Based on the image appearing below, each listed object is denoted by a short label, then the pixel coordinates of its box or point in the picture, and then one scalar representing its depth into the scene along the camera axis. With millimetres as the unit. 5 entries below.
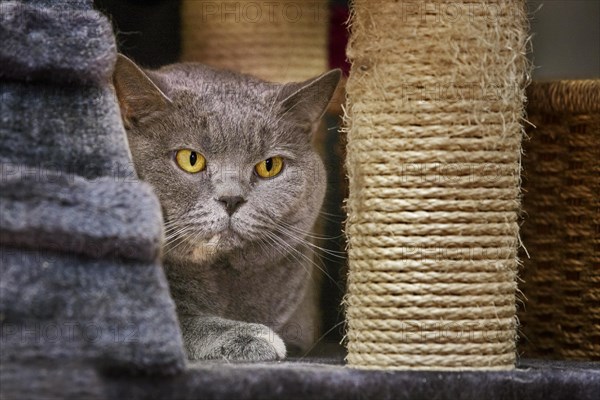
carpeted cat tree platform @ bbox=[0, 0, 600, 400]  1198
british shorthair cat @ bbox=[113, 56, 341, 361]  1333
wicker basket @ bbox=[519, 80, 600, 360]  1418
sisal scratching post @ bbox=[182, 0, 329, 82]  1496
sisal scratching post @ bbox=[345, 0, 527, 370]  1273
